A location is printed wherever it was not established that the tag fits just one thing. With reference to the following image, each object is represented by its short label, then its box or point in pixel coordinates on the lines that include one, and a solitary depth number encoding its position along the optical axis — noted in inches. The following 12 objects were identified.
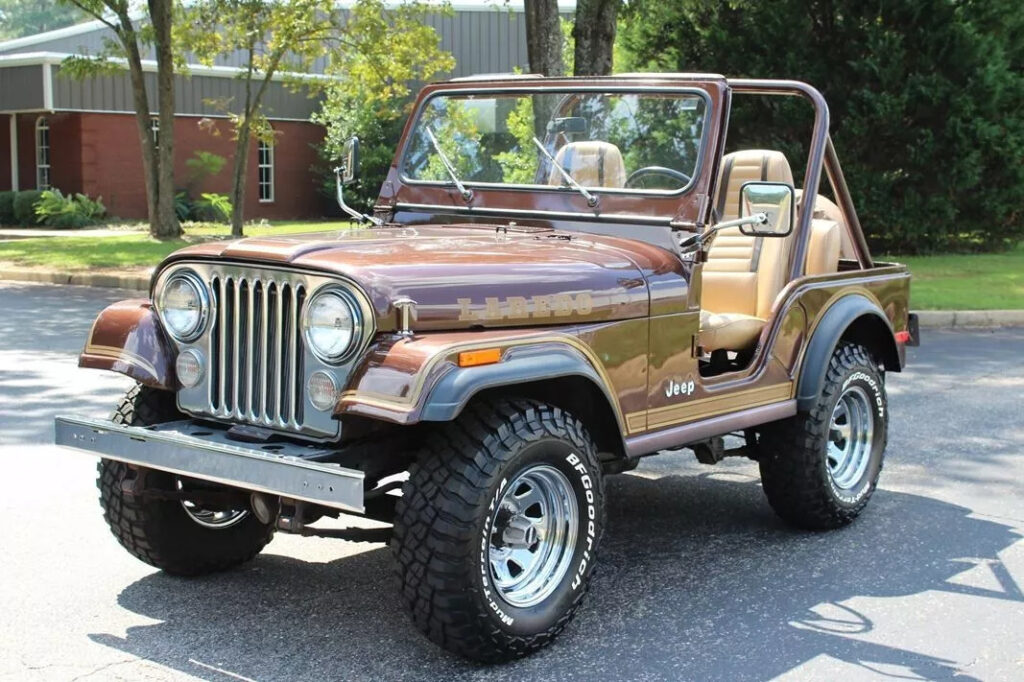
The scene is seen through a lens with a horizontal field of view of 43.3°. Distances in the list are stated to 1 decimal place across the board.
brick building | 1194.6
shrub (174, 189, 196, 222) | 1172.5
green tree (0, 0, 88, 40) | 3828.7
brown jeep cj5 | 155.6
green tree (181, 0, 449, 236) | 862.5
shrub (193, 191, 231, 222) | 1189.1
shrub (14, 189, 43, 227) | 1161.4
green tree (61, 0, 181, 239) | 863.7
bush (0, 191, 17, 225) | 1186.9
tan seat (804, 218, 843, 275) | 245.3
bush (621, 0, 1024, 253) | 743.1
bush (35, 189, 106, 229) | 1114.1
